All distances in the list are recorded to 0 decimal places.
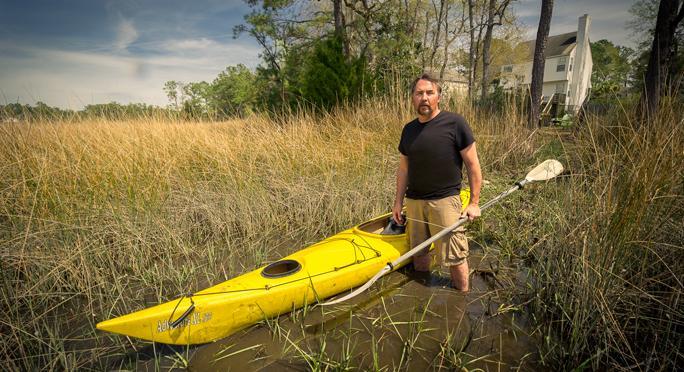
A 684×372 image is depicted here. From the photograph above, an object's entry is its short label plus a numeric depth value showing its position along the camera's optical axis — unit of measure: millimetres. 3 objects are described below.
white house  29891
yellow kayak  2061
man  2660
